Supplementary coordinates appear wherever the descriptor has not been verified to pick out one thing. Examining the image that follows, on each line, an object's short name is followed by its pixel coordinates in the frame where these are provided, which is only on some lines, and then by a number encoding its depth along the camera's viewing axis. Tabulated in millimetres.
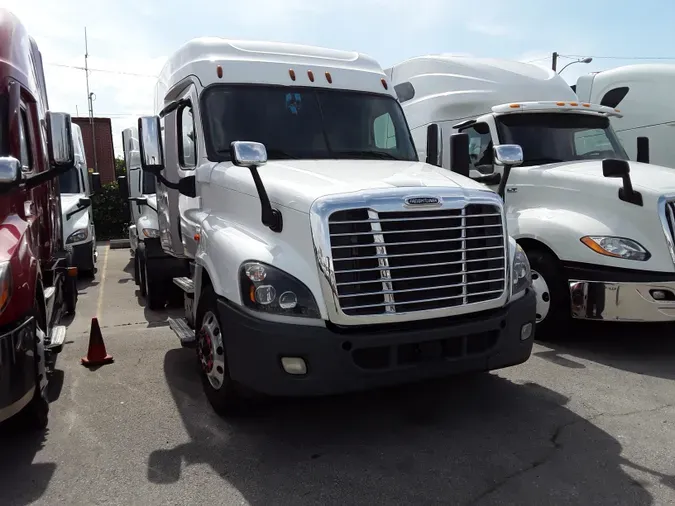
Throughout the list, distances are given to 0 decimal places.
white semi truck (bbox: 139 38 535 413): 3660
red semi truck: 3449
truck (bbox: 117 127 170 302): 8070
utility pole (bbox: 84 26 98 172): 23975
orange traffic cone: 5785
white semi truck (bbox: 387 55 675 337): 5543
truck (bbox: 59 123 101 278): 10531
